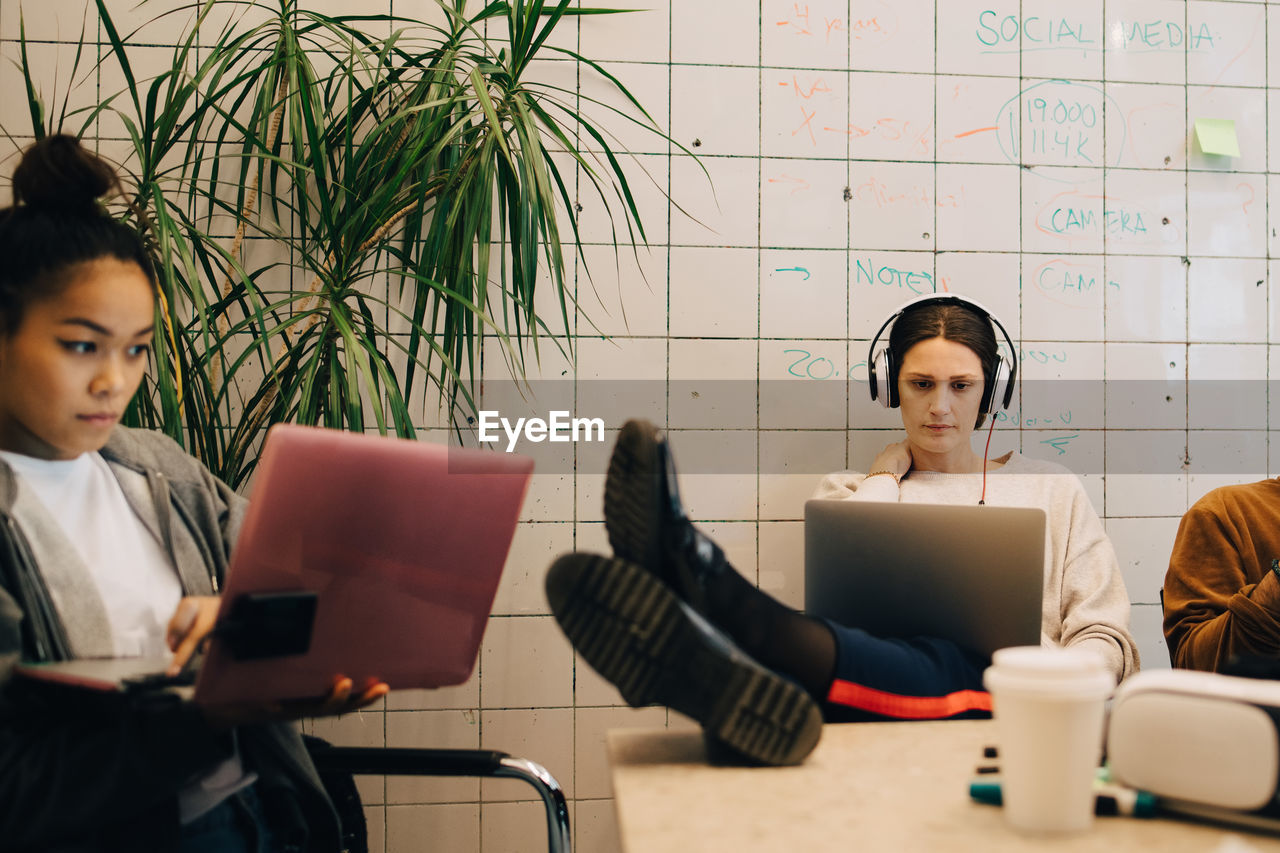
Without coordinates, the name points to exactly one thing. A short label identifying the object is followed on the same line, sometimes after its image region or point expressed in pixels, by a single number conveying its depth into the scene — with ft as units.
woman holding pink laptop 2.77
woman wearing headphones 2.54
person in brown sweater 4.63
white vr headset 2.04
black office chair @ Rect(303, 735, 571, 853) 3.58
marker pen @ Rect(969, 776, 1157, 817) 2.22
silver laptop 3.71
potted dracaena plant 5.13
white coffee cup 2.05
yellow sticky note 7.19
